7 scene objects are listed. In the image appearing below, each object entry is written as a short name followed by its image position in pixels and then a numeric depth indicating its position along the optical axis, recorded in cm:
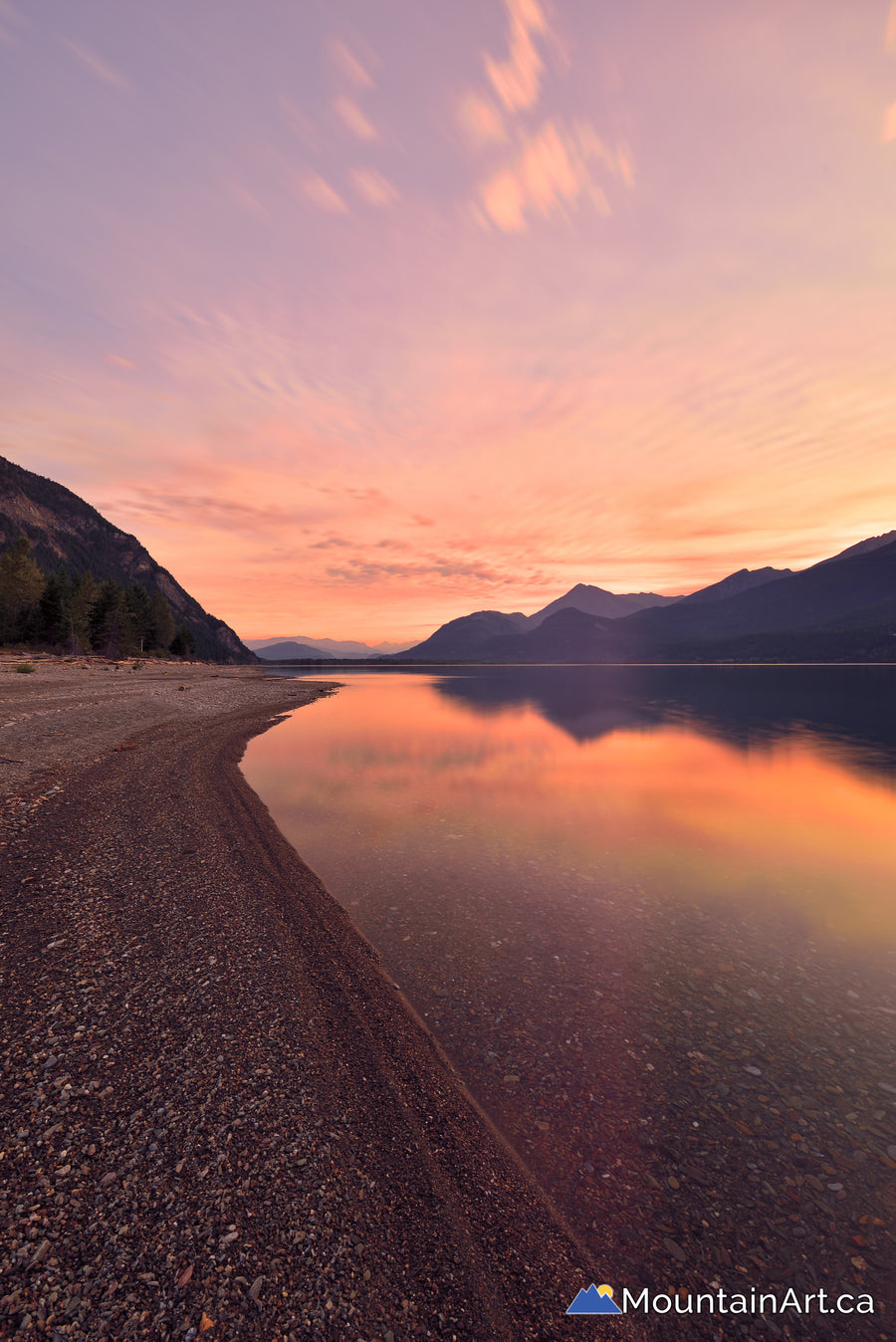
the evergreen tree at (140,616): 13600
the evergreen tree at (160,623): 14625
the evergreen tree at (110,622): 12269
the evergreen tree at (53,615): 11081
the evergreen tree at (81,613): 10798
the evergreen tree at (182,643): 16562
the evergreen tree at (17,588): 10125
